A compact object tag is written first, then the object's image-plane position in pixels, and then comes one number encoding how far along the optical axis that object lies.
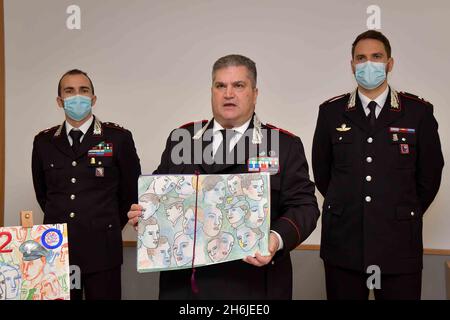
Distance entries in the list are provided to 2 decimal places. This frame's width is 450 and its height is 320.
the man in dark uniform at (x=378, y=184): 2.62
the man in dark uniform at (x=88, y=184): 2.93
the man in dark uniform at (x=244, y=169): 1.93
